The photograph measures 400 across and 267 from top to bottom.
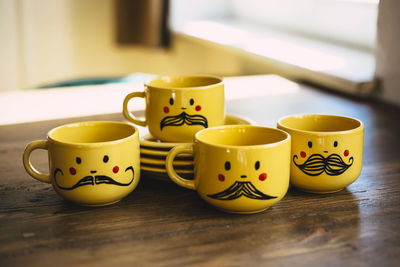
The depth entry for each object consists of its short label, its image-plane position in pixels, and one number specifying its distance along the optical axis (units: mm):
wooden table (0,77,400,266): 500
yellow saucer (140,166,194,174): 679
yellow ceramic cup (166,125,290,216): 563
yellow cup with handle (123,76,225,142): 723
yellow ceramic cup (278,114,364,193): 635
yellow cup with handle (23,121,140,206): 591
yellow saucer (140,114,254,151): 693
